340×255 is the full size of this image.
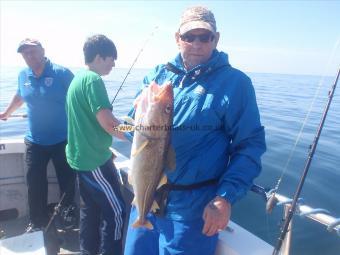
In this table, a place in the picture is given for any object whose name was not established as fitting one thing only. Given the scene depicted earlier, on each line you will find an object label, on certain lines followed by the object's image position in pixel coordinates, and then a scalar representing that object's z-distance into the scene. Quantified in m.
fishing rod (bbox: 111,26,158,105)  5.26
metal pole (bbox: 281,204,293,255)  2.46
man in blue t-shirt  4.46
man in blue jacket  2.22
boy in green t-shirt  3.09
